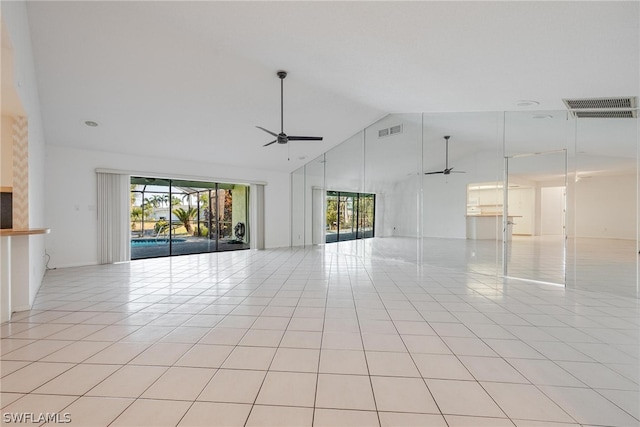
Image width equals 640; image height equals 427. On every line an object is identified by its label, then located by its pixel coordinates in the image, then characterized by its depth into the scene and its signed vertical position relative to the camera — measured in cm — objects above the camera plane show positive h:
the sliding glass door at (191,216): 1048 -17
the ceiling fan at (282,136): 462 +135
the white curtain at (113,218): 658 -15
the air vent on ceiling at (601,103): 431 +173
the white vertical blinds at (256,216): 938 -14
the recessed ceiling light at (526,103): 476 +189
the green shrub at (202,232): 1249 -90
